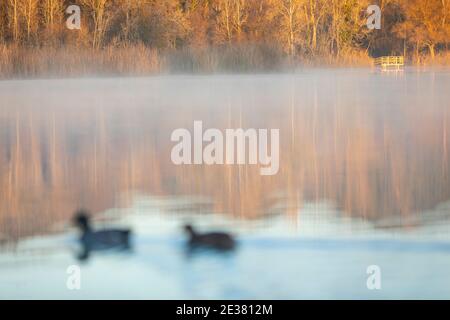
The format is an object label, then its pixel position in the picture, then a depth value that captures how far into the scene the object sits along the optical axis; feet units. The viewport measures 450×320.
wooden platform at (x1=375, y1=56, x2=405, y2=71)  157.59
